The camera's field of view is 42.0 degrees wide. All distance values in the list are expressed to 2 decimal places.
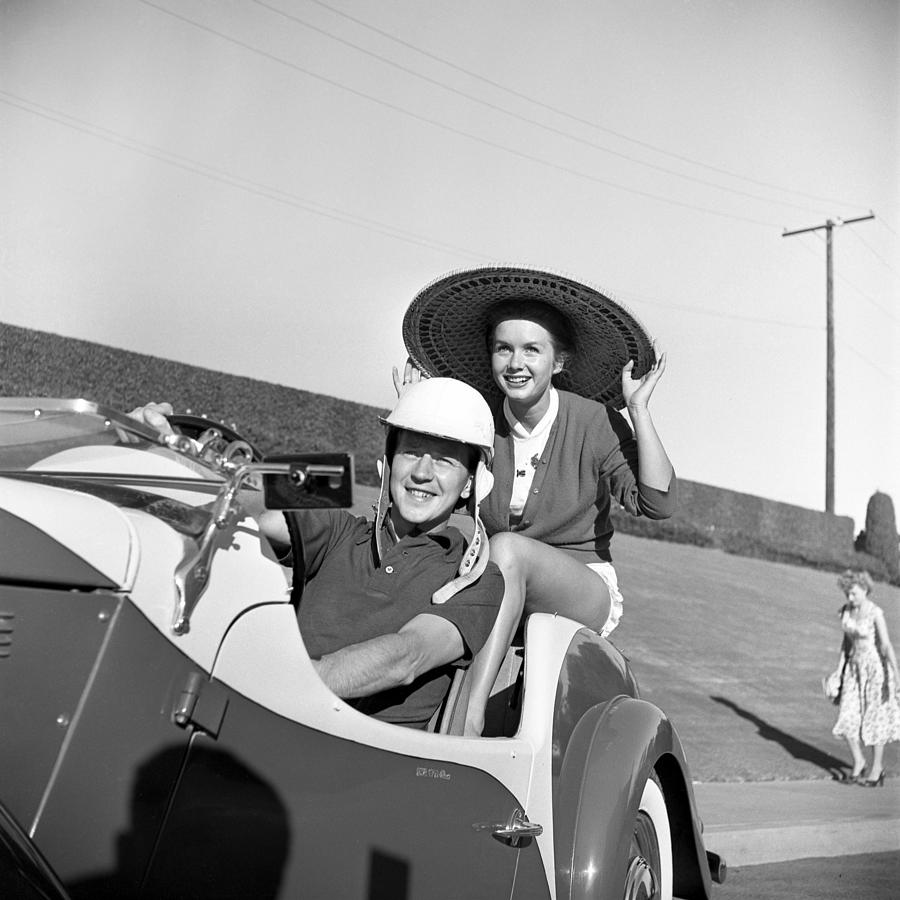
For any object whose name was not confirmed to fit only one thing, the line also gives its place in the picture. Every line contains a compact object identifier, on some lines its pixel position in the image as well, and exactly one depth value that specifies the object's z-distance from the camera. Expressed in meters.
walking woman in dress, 8.66
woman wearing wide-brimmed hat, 3.62
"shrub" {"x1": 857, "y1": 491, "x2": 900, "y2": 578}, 30.01
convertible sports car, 1.53
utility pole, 28.34
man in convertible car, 2.31
